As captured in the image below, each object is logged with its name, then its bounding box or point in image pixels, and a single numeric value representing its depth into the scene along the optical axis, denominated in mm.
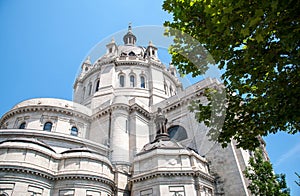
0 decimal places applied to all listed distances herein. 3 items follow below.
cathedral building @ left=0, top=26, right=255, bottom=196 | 18109
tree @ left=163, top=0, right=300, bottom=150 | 6773
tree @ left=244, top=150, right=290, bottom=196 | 16219
